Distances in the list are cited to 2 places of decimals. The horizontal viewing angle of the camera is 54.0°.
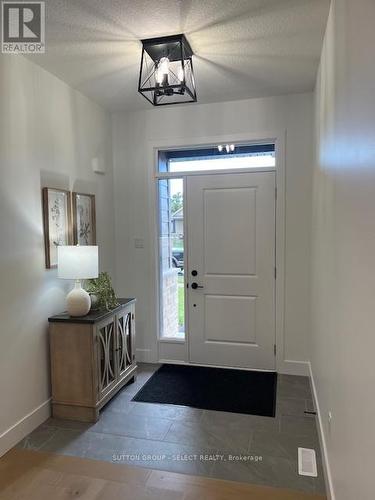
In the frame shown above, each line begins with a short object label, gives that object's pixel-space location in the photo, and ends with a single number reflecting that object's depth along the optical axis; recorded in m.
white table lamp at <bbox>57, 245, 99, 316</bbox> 2.84
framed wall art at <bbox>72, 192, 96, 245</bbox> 3.35
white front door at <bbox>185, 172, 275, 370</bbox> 3.73
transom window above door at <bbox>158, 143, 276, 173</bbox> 3.73
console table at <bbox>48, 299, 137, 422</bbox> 2.83
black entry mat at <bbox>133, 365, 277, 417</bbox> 3.09
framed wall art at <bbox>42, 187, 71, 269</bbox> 2.91
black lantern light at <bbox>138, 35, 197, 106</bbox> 2.46
